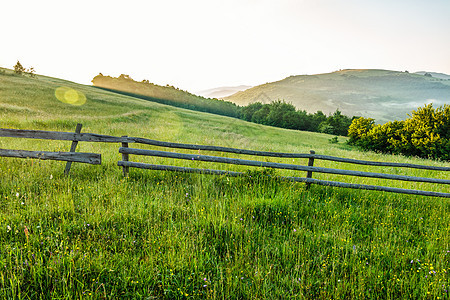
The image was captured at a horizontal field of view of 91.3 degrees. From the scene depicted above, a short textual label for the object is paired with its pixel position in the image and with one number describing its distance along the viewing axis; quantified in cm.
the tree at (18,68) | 4438
